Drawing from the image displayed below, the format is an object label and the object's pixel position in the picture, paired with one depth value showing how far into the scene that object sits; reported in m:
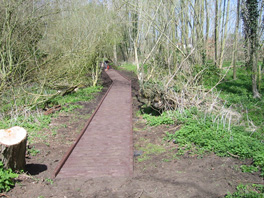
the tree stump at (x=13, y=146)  5.09
